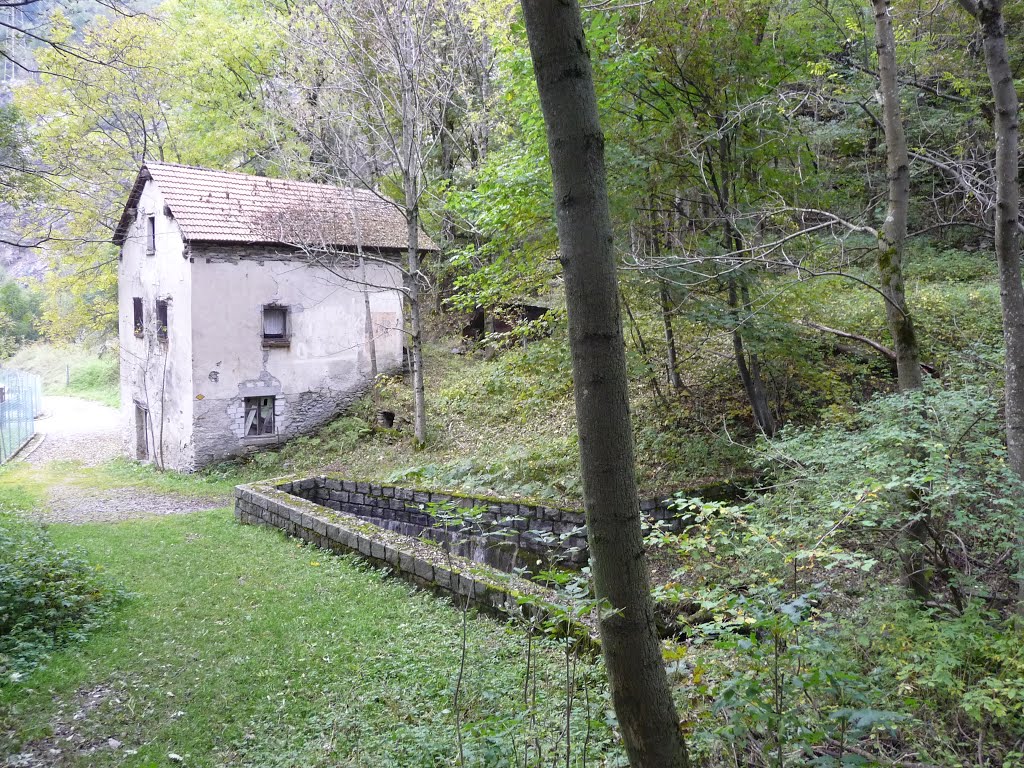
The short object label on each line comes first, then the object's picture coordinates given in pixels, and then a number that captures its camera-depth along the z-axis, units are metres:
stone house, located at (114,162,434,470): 16.23
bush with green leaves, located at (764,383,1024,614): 4.07
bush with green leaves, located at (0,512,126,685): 5.24
